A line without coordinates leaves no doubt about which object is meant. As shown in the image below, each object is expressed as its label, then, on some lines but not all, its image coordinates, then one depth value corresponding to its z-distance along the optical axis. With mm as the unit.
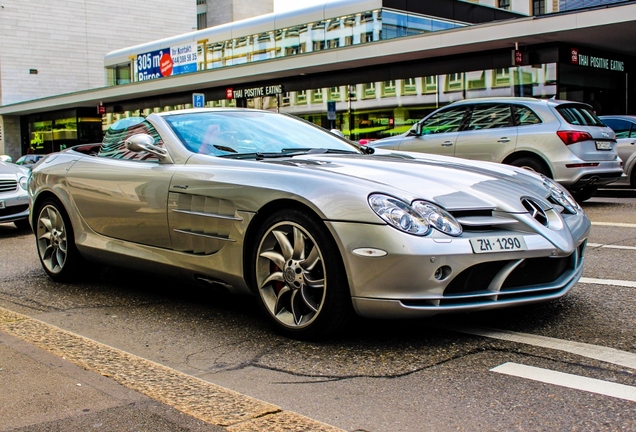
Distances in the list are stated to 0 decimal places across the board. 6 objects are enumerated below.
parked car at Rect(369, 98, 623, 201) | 10828
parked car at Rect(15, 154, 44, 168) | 30883
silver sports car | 3803
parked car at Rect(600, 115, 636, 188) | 13797
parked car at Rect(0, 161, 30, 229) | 10539
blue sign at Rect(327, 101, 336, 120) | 27219
